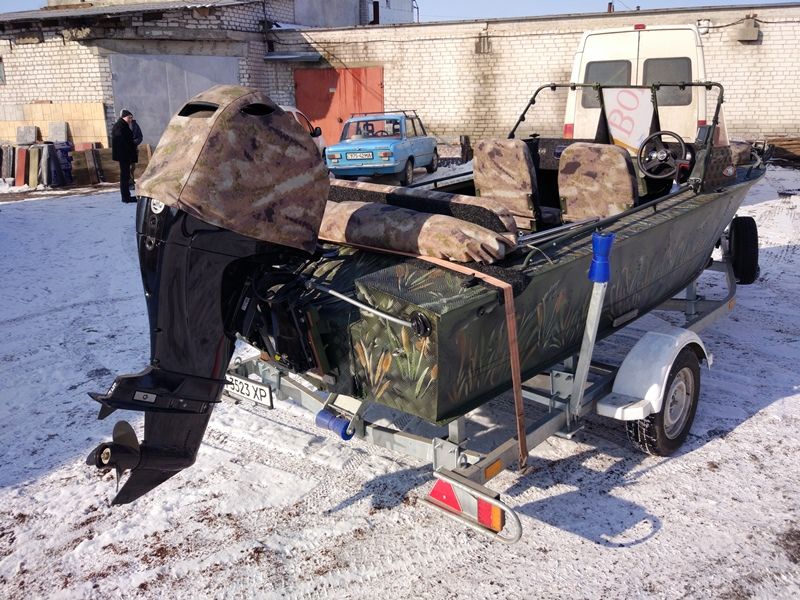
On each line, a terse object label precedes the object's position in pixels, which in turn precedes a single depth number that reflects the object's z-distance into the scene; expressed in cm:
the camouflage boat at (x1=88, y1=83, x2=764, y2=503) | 277
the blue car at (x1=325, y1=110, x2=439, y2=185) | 1409
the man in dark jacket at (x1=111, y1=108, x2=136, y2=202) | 1277
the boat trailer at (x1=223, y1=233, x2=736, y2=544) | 295
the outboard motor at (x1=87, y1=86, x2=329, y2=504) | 273
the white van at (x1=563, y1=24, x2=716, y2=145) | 852
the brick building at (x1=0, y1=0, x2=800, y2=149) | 1702
